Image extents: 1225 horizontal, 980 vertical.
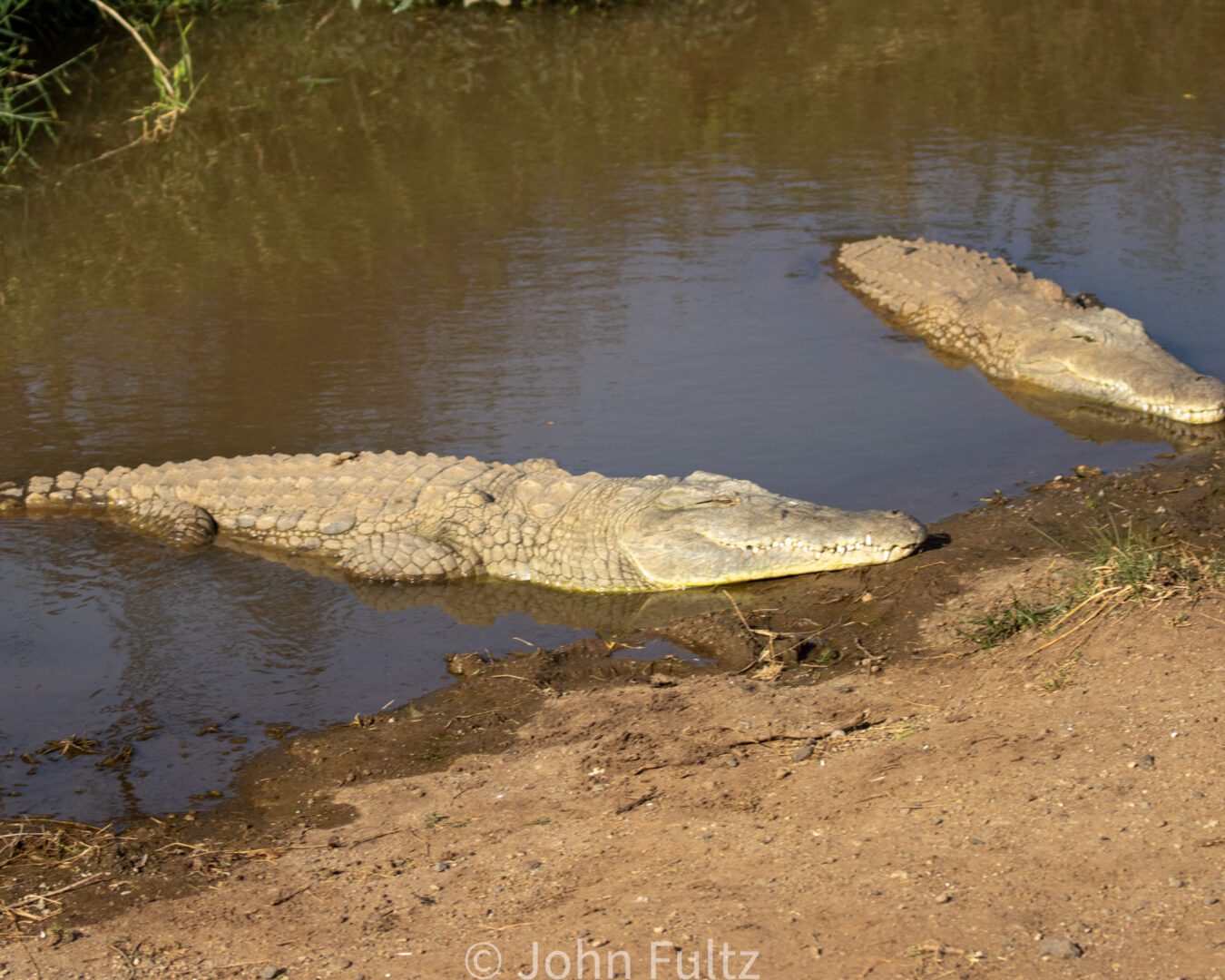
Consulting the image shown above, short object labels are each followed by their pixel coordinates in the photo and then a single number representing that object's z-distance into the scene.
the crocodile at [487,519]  6.54
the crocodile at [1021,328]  8.20
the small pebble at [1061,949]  3.36
